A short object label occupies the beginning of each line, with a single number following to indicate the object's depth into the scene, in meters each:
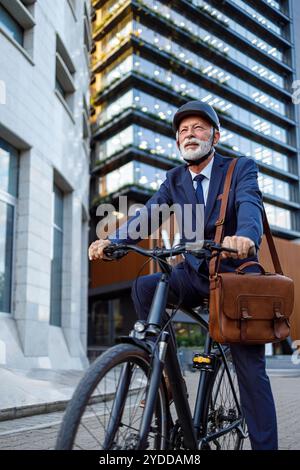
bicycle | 1.97
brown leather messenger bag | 2.48
